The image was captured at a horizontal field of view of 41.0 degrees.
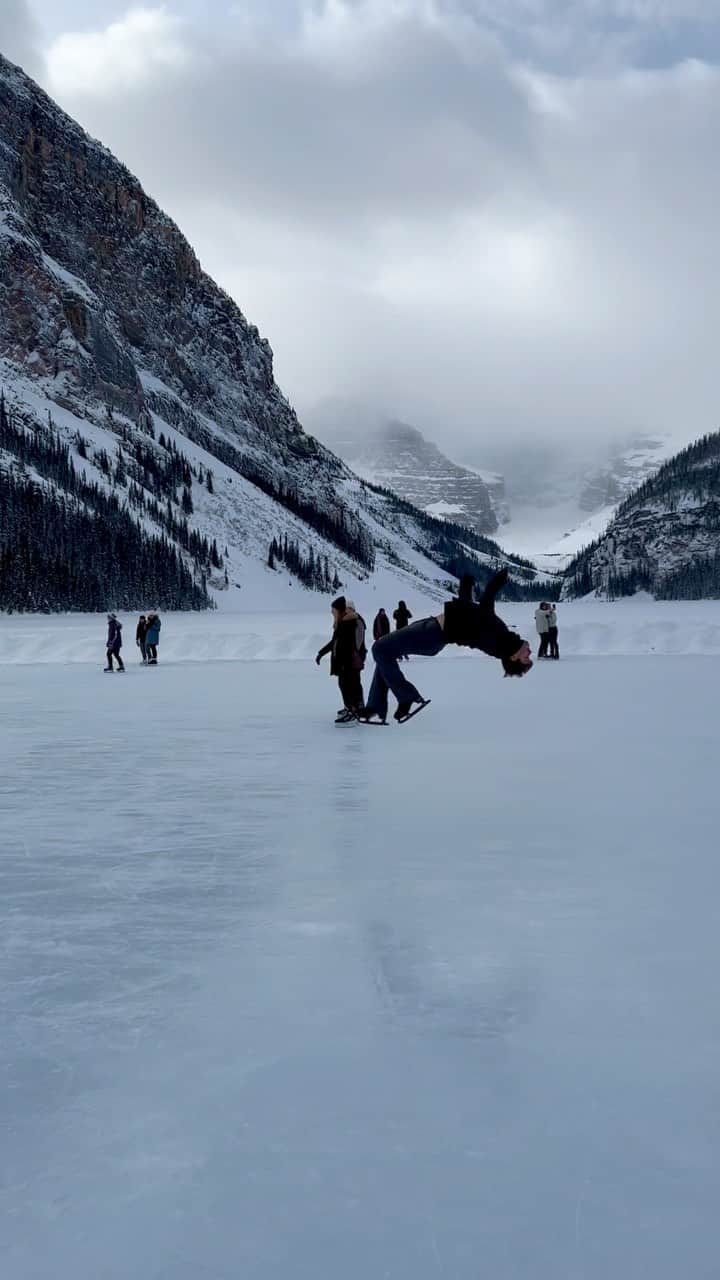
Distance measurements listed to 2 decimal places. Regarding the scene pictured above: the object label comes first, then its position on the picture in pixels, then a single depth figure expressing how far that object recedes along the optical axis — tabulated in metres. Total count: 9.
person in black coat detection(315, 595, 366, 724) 14.45
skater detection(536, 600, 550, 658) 31.09
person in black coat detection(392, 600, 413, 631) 31.30
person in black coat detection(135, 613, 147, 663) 31.08
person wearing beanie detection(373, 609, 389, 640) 27.65
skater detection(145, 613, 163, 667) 30.64
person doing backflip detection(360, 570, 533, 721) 10.21
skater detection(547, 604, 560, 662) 31.45
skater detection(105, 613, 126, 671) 27.94
